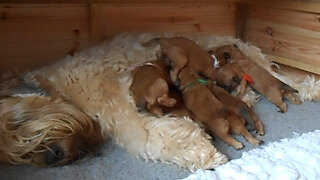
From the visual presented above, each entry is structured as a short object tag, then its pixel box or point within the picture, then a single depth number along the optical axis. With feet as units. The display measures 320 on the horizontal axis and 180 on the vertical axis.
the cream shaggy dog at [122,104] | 3.98
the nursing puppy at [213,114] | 4.27
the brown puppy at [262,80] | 5.42
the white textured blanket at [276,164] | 3.67
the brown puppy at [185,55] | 5.03
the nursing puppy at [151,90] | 4.24
